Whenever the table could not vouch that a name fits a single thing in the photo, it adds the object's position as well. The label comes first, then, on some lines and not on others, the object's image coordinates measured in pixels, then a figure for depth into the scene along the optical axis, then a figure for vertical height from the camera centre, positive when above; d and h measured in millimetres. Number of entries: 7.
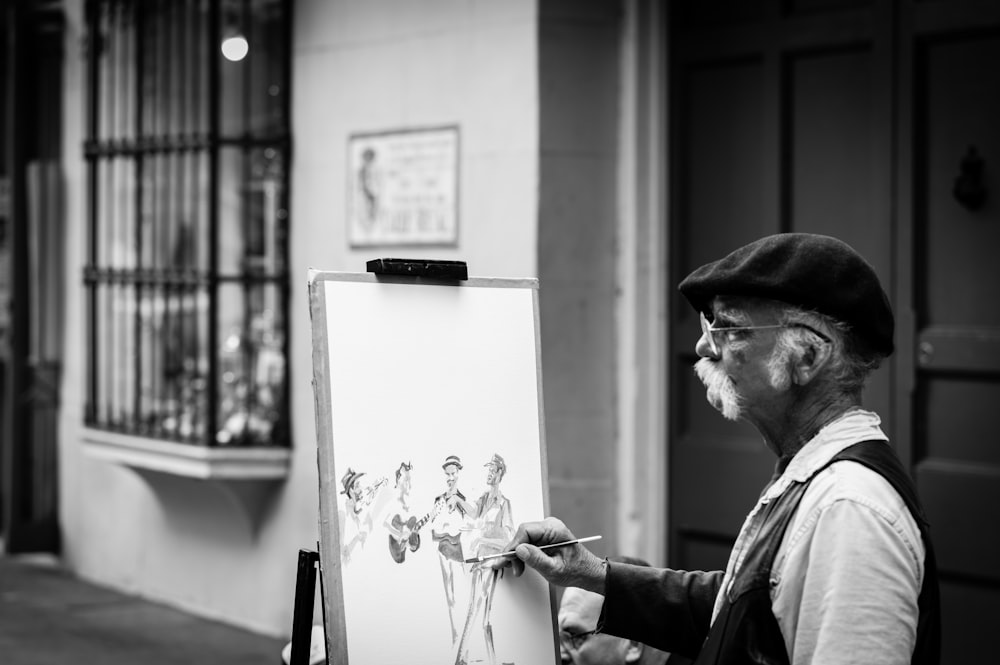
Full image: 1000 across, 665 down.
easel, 2639 -492
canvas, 2561 -260
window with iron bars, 6043 +514
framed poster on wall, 5348 +608
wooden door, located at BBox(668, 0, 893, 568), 4586 +635
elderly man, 2057 -224
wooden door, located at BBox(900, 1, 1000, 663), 4312 +138
